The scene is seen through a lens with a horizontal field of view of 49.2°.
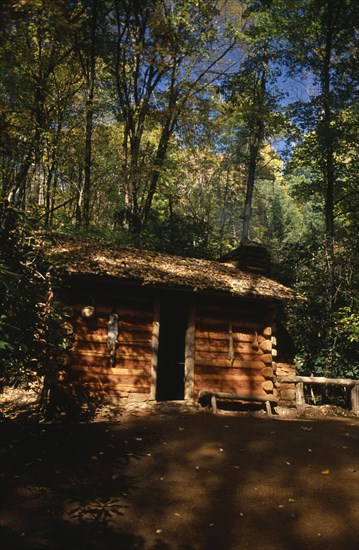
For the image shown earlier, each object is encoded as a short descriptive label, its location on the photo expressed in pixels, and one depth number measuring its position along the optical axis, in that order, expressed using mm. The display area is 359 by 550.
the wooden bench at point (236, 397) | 10527
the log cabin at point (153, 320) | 10375
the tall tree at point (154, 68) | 18875
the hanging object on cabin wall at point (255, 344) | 12000
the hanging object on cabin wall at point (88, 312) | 10328
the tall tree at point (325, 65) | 18781
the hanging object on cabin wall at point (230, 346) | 11648
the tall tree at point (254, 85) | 21781
